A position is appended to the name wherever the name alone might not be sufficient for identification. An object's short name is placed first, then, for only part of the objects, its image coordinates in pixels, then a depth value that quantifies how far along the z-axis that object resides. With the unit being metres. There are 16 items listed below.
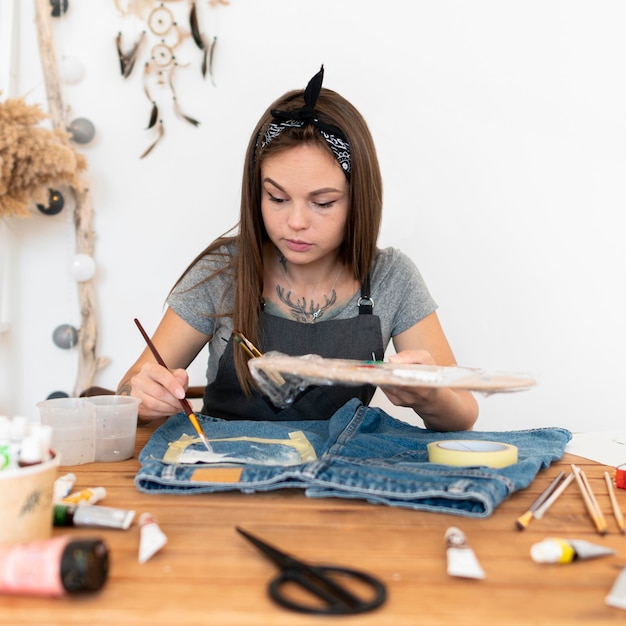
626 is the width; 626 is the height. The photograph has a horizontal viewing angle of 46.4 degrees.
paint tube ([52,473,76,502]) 0.79
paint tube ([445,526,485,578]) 0.61
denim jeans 0.80
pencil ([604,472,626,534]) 0.75
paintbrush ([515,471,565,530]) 0.74
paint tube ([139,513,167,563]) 0.64
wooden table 0.54
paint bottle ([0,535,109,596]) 0.55
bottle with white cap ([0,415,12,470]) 0.62
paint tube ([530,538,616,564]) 0.64
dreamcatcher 2.03
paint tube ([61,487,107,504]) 0.78
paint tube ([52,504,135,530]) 0.72
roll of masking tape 0.90
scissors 0.54
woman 1.38
